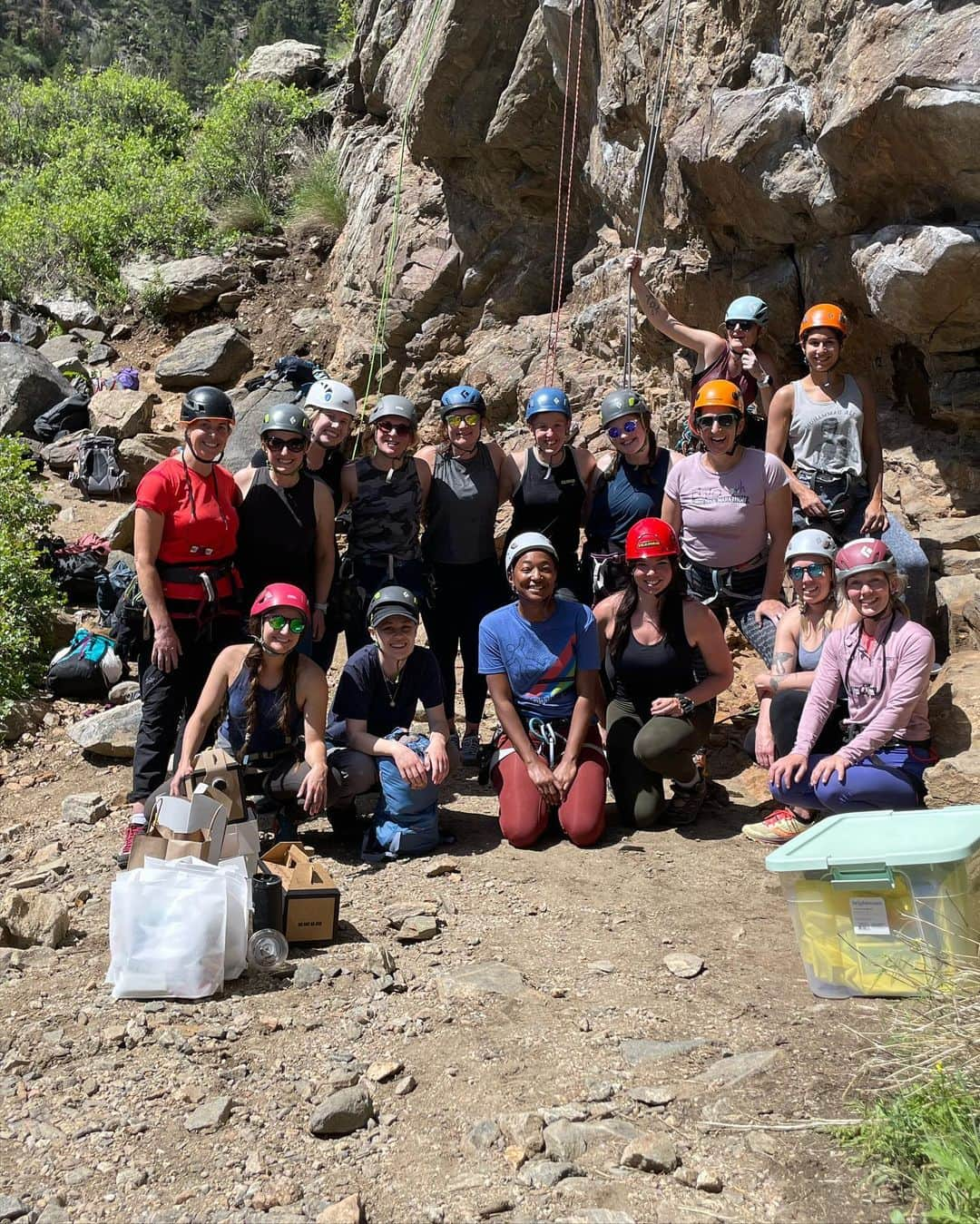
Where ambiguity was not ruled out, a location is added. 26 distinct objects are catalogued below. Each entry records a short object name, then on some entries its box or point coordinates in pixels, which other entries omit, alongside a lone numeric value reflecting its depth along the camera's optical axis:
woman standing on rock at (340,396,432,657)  6.28
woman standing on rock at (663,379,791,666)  5.93
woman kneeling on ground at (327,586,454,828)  5.57
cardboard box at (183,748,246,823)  4.61
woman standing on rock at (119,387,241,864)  5.56
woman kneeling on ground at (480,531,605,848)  5.60
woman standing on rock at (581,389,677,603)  6.26
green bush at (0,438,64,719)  8.70
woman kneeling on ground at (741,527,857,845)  5.51
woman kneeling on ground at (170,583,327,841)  5.29
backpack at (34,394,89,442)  14.55
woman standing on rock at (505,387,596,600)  6.21
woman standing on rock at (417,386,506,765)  6.33
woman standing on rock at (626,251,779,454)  6.33
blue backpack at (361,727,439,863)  5.58
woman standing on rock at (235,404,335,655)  5.91
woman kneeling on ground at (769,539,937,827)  4.89
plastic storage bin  3.60
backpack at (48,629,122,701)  8.72
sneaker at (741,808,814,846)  5.54
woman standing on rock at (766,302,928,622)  6.16
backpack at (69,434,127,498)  13.08
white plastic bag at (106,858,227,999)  4.05
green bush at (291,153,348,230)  18.00
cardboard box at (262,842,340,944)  4.52
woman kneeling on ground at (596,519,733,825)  5.68
